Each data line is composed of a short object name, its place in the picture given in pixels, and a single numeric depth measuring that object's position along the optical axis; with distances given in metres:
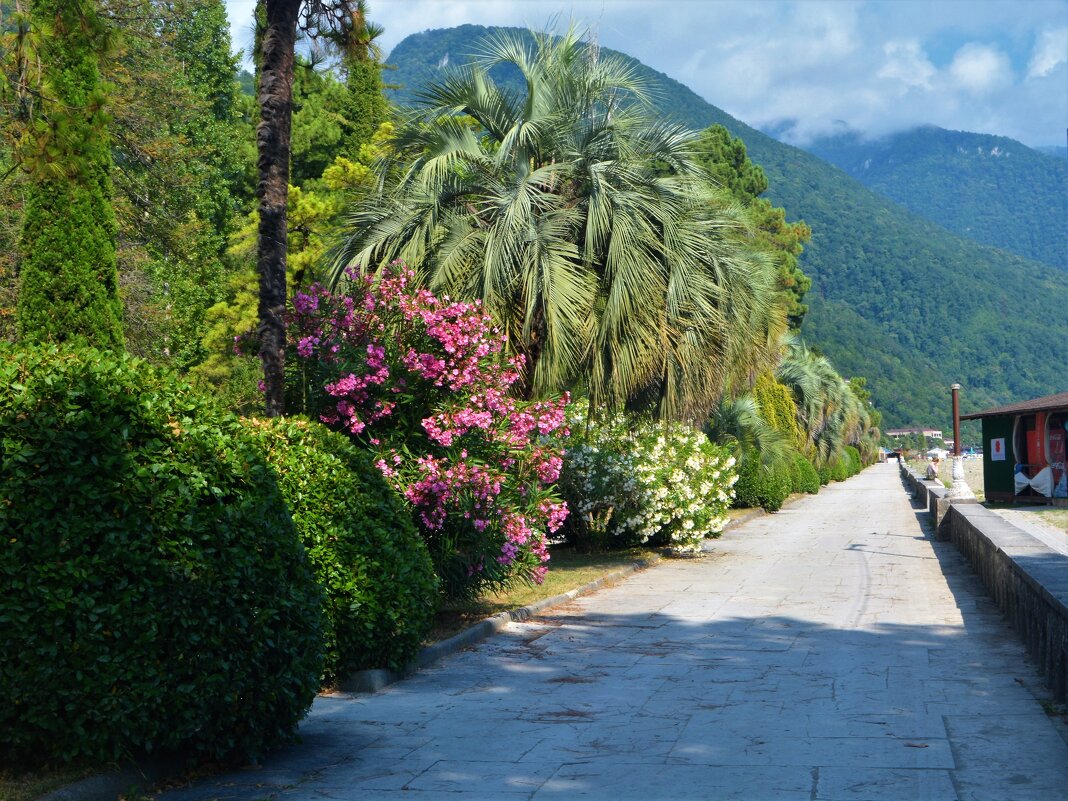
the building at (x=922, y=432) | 159.12
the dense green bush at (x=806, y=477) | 47.37
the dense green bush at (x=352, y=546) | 7.40
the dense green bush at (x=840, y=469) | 68.88
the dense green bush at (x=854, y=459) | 86.12
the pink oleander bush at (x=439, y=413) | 10.50
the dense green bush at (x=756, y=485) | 33.41
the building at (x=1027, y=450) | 33.75
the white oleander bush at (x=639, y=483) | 17.84
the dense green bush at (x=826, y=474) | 62.83
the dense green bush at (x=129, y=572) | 4.94
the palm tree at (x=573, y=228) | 14.67
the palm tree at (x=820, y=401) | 51.56
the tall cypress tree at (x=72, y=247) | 17.44
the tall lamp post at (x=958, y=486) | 25.45
